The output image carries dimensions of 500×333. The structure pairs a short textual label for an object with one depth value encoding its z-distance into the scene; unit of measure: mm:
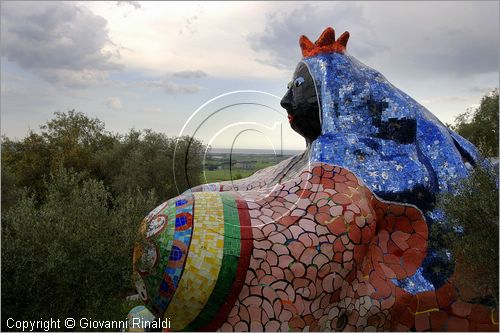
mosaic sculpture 8469
